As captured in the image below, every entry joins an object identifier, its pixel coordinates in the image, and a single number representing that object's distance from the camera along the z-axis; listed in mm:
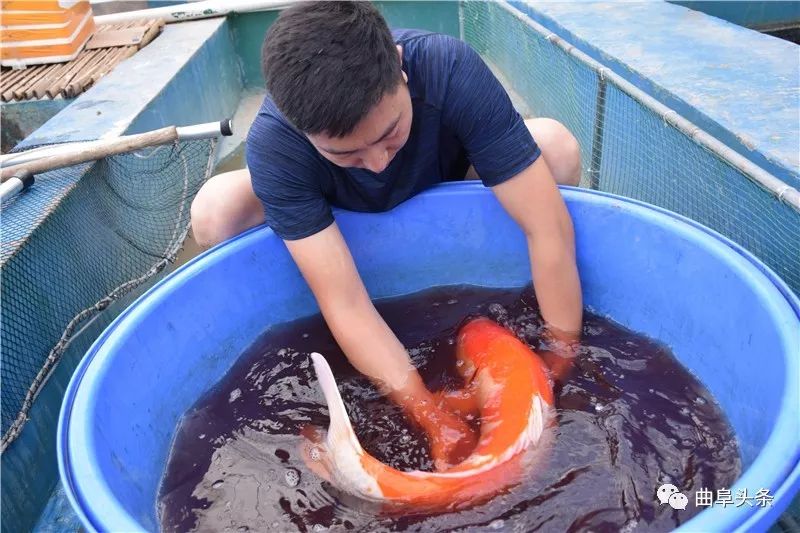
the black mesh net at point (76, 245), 1599
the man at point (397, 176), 1241
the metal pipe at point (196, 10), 4102
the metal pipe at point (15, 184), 1785
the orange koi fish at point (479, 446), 1251
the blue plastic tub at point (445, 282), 1143
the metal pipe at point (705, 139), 1290
